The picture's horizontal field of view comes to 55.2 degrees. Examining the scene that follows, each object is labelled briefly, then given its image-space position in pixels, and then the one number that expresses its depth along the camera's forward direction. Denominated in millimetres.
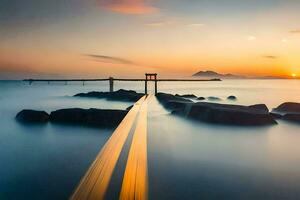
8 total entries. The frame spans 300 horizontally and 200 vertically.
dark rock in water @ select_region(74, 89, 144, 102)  44562
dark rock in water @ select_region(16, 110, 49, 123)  24000
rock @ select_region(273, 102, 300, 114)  25172
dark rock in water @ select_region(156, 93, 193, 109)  27836
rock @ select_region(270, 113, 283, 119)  22039
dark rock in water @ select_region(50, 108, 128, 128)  21844
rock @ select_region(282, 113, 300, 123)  21036
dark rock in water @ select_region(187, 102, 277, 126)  18766
